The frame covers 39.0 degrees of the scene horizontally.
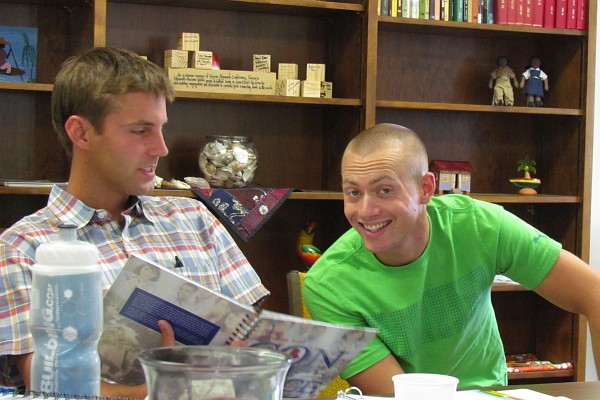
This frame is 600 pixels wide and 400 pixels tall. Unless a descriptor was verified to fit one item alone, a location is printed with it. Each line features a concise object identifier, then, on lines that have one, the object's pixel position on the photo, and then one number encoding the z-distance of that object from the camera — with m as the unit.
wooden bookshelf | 3.21
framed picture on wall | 3.11
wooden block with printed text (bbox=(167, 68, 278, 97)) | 3.14
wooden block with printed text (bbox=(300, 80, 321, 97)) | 3.29
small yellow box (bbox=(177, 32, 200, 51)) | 3.19
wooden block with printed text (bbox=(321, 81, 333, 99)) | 3.34
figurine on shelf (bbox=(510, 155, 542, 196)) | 3.67
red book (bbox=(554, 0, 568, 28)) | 3.58
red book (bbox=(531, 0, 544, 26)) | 3.58
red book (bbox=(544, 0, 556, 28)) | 3.58
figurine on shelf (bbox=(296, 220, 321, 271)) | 3.36
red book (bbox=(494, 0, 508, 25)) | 3.54
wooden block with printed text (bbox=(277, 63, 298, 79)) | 3.33
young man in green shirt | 1.85
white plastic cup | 1.19
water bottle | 0.98
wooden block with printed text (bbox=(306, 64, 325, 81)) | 3.35
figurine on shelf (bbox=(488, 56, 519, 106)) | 3.62
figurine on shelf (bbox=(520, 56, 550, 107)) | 3.64
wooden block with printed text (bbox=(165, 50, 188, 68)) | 3.15
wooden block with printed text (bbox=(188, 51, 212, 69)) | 3.17
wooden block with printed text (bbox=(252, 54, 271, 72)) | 3.33
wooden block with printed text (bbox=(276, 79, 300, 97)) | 3.26
